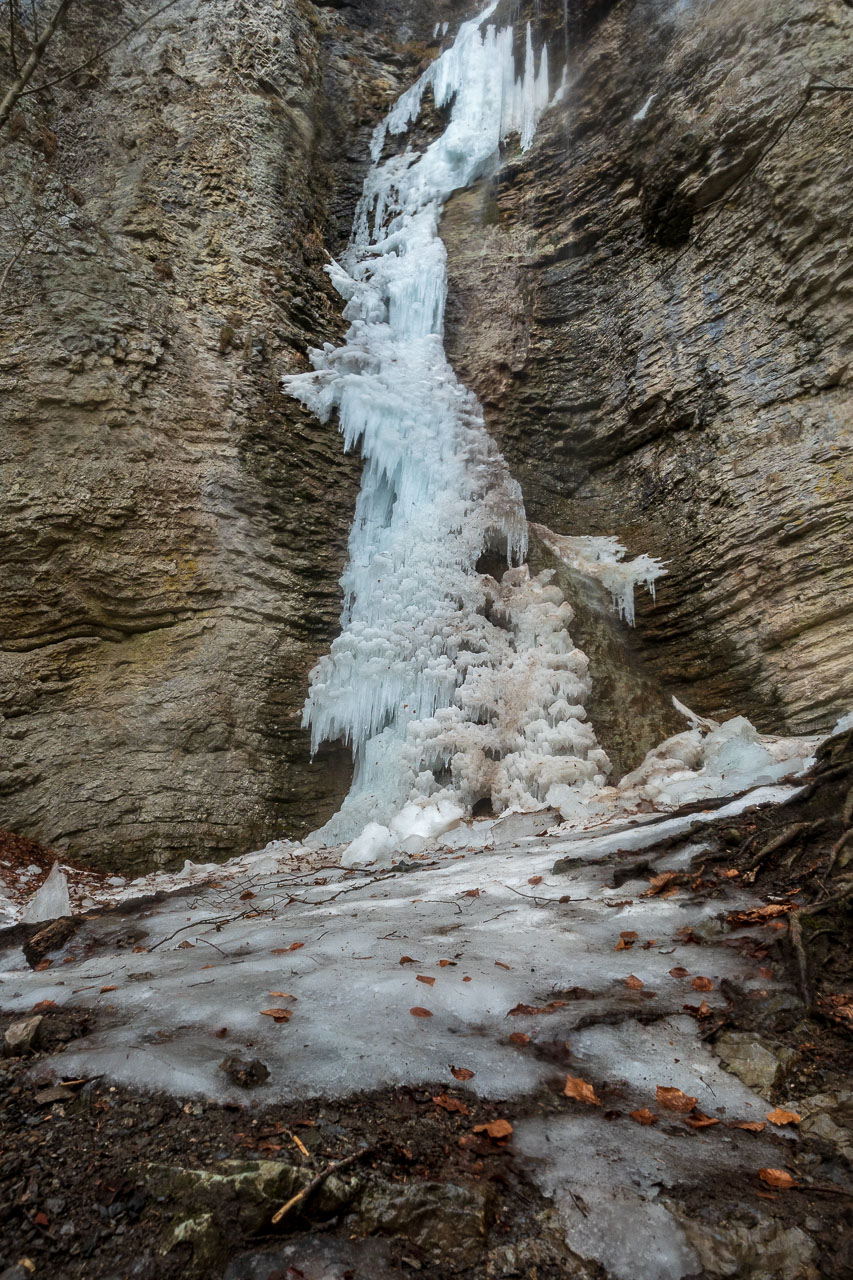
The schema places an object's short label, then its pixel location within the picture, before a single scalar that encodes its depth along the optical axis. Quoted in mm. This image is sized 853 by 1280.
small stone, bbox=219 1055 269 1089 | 1829
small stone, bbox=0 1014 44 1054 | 2039
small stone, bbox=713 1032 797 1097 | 1940
